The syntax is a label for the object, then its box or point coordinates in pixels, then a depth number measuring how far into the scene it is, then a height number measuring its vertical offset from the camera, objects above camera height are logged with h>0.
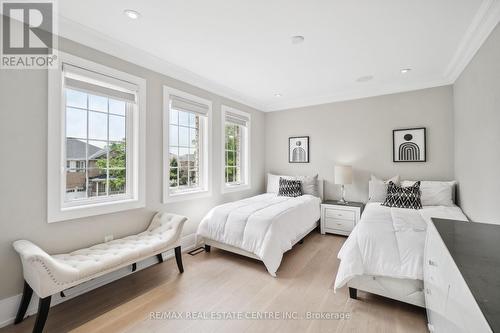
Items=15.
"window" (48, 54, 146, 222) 2.04 +0.31
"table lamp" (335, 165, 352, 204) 3.83 -0.12
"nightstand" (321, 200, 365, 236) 3.68 -0.82
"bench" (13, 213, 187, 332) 1.57 -0.78
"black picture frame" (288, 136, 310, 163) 4.59 +0.38
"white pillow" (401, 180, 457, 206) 3.09 -0.36
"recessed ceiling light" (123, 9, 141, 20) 1.93 +1.37
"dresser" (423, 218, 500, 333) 0.67 -0.40
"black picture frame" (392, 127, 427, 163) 3.55 +0.35
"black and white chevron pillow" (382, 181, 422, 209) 3.06 -0.41
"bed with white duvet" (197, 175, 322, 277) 2.57 -0.76
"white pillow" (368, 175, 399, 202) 3.51 -0.33
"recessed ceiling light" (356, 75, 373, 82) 3.37 +1.40
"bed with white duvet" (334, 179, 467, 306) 1.82 -0.79
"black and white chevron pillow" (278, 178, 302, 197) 4.14 -0.37
